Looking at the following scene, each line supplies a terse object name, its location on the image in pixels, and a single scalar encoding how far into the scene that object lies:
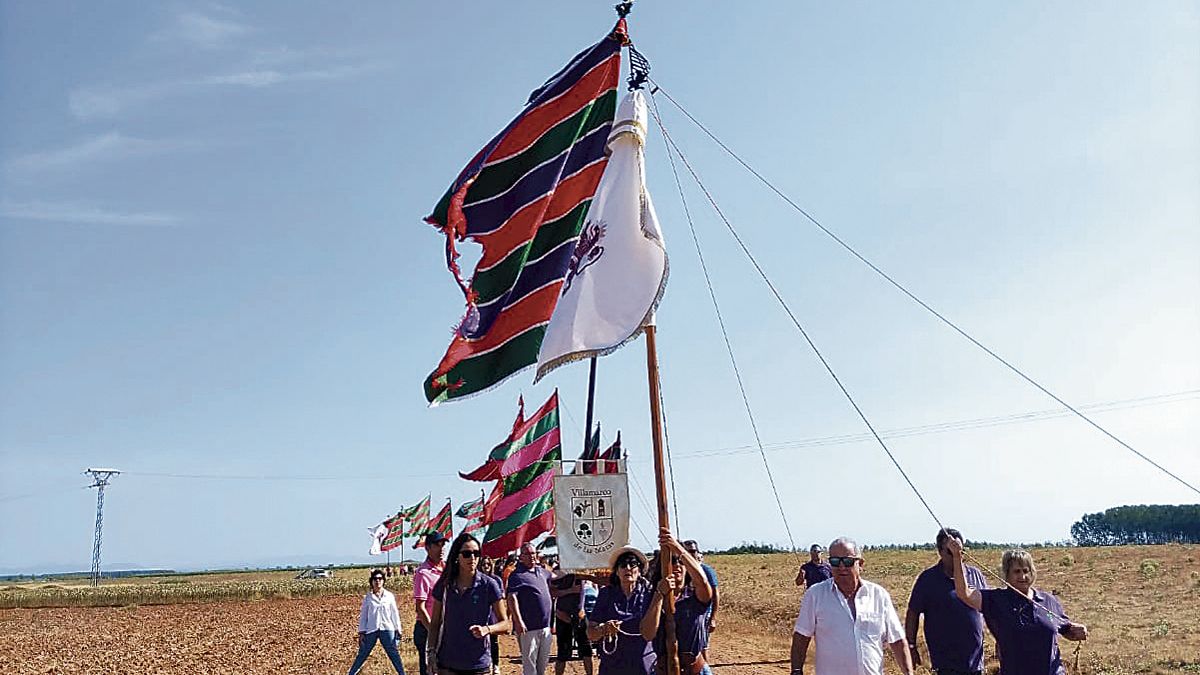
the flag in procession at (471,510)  26.00
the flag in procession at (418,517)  36.16
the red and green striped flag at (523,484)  12.03
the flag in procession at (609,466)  6.05
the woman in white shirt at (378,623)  12.53
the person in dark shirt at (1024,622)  5.83
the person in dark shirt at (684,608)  5.55
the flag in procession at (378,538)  34.25
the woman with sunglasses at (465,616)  6.82
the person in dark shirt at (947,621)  6.75
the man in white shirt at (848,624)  5.61
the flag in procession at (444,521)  31.73
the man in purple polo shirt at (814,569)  11.94
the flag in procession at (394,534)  35.74
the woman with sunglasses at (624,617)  6.01
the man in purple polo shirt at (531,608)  10.16
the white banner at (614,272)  6.04
